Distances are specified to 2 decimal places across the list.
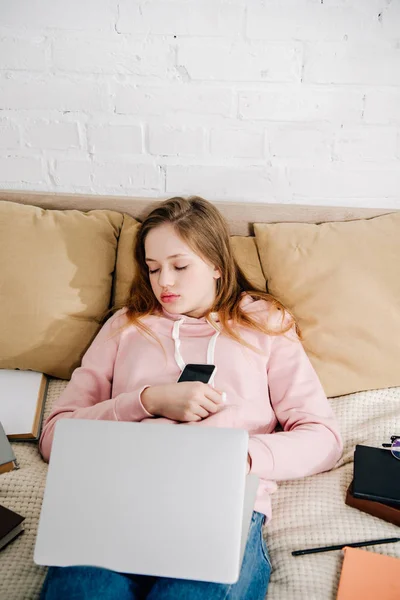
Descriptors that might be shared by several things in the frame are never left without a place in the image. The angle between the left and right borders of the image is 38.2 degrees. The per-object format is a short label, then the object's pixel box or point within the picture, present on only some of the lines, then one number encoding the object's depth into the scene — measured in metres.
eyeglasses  1.09
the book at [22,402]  1.23
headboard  1.58
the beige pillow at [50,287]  1.39
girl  1.07
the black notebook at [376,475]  1.02
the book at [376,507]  1.02
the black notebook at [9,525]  0.96
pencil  0.97
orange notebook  0.87
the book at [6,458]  1.12
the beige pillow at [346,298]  1.36
